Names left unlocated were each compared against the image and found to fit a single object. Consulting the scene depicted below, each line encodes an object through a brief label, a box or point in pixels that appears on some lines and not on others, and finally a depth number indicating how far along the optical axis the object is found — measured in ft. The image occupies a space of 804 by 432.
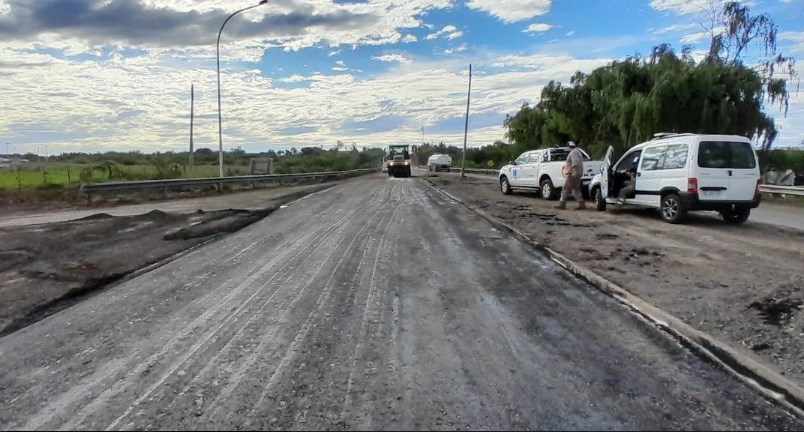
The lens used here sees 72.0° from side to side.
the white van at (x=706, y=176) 39.65
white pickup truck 61.96
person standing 52.19
